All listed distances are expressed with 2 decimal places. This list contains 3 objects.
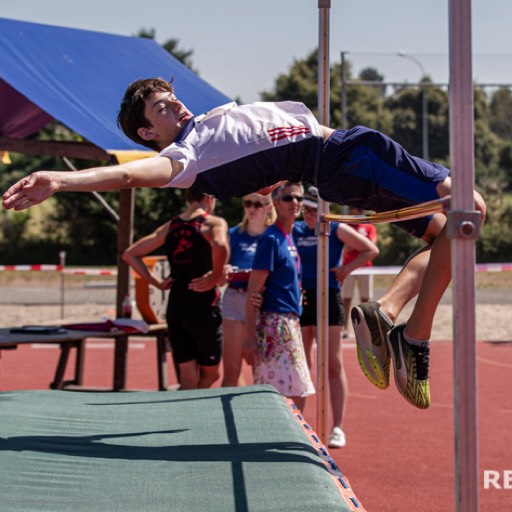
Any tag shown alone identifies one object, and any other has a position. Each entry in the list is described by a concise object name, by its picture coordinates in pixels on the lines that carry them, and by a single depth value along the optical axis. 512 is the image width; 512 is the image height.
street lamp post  18.31
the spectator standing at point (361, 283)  10.80
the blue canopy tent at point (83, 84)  6.80
